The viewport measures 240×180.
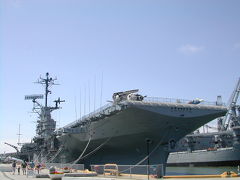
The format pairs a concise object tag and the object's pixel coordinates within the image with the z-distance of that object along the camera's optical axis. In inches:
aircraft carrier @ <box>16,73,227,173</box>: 906.7
